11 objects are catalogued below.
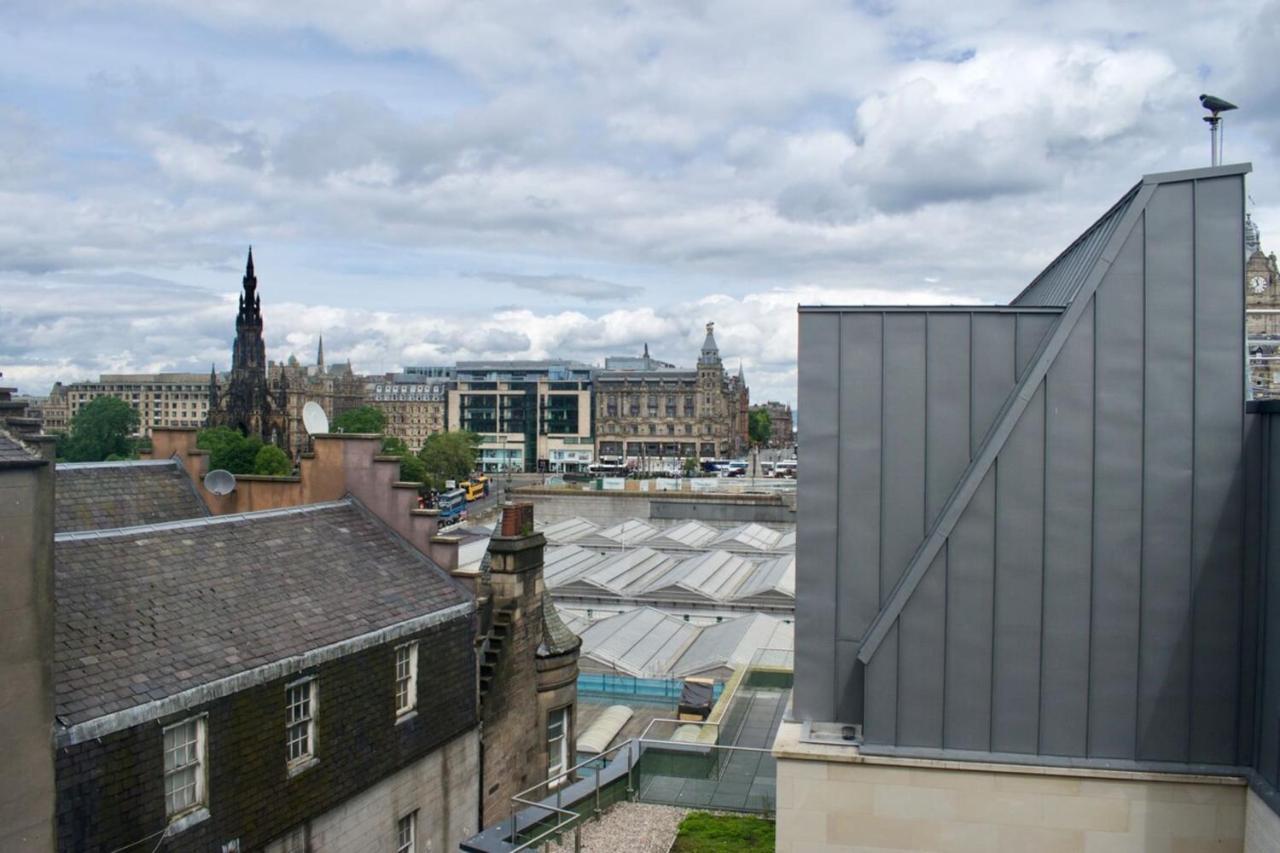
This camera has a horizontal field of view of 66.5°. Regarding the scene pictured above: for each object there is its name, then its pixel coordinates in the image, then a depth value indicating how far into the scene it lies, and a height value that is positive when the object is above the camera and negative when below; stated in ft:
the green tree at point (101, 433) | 460.14 -11.72
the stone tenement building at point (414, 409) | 605.73 +1.34
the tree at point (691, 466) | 469.98 -26.47
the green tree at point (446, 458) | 385.70 -18.43
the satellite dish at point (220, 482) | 68.85 -5.12
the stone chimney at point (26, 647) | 32.22 -8.15
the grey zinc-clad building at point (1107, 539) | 31.17 -3.96
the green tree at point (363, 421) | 463.83 -4.85
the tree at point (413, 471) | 334.24 -20.67
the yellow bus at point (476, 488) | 378.12 -30.36
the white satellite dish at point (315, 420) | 73.41 -0.74
